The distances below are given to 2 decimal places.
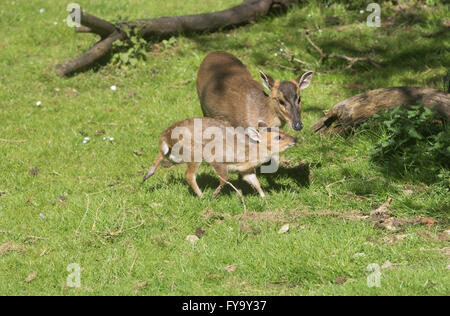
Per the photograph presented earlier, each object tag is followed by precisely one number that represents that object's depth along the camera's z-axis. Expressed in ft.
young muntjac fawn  46.50
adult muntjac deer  48.96
